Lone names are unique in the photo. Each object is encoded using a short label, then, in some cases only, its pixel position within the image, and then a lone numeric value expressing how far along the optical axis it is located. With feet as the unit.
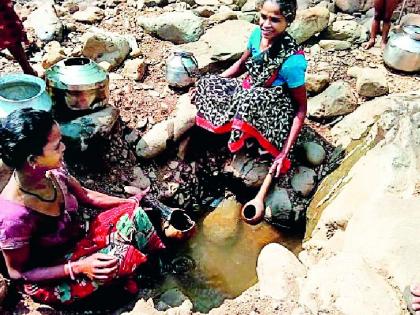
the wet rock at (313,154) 12.84
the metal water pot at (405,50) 14.64
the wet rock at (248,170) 12.46
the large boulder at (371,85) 13.91
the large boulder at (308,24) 16.03
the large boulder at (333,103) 13.60
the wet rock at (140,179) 12.28
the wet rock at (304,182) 12.54
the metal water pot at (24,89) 10.40
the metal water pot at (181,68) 13.46
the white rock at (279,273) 8.68
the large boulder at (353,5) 18.20
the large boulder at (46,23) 15.05
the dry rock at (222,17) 16.67
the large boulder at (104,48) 14.23
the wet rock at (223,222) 12.32
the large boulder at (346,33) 16.49
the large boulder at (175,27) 15.61
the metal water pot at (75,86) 11.28
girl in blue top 11.39
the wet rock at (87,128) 11.37
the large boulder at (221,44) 14.55
